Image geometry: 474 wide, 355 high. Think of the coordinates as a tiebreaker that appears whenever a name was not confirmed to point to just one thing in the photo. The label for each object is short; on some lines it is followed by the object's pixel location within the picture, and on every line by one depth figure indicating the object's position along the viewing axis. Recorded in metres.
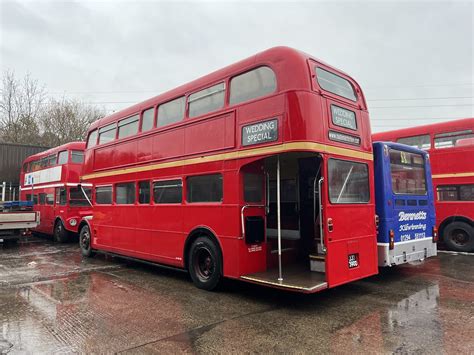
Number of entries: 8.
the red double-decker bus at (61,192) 14.22
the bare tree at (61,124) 28.86
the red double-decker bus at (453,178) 10.38
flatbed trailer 13.25
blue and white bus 6.58
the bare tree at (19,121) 28.73
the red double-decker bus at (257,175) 5.39
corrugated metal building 22.34
